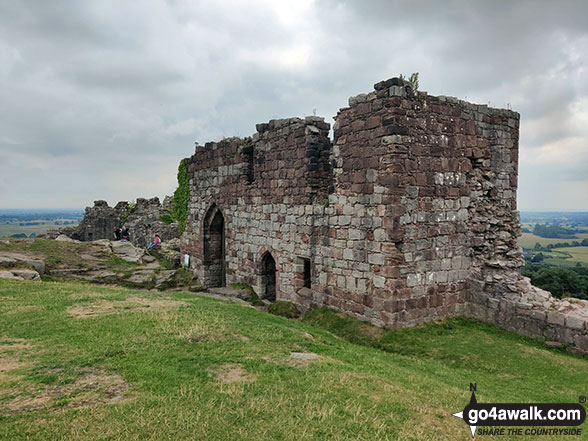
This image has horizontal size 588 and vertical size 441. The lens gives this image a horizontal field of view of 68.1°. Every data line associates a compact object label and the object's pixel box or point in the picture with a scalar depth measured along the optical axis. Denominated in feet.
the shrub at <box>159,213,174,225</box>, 92.94
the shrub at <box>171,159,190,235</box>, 71.92
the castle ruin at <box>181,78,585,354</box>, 36.19
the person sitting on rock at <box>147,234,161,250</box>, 84.24
